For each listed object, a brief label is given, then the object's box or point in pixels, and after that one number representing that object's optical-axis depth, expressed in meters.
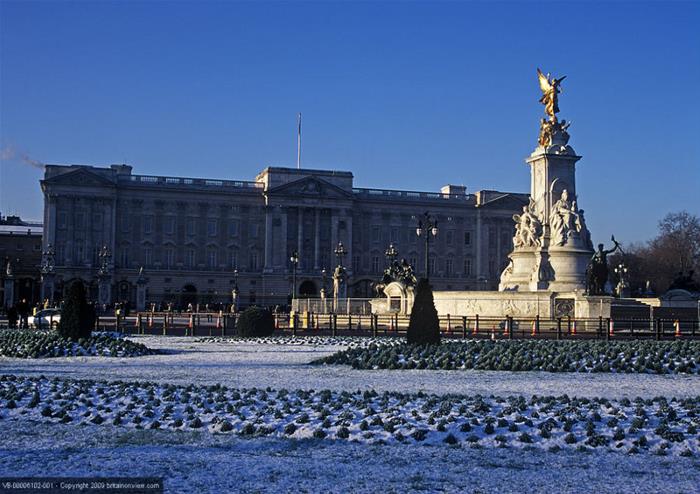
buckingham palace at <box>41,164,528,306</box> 105.50
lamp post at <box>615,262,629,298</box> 55.37
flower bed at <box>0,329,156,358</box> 24.94
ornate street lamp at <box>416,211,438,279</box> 43.24
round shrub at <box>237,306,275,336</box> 34.81
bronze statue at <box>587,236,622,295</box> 40.91
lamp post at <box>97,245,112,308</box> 88.42
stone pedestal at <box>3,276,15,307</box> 73.61
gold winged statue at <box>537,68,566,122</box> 46.99
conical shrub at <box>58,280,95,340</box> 26.56
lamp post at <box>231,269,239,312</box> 83.60
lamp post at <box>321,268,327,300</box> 102.00
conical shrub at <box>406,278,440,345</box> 24.34
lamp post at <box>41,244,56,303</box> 87.16
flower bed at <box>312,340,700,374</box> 21.34
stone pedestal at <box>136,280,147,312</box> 85.81
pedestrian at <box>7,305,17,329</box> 39.34
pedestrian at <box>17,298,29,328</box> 41.12
